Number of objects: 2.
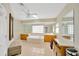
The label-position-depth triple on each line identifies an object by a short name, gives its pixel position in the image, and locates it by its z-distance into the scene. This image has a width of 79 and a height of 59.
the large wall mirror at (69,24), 1.48
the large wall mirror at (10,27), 1.67
